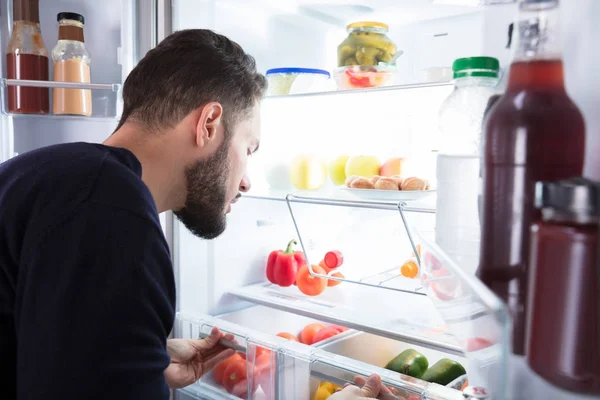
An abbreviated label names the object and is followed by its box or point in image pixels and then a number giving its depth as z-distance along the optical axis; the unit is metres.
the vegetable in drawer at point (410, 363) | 1.56
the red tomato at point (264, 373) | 1.45
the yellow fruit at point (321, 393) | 1.45
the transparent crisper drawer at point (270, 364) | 1.40
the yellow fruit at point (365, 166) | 1.60
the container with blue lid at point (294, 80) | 1.60
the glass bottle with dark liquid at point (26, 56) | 1.47
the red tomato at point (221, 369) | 1.69
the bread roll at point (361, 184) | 1.44
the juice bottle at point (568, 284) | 0.38
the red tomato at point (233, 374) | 1.66
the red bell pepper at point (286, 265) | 1.86
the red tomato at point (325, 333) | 1.73
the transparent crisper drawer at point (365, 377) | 1.13
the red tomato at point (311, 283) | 1.81
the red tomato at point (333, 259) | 1.82
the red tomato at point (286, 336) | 1.72
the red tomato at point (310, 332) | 1.84
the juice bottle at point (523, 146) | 0.45
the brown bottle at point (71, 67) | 1.50
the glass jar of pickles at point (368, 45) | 1.49
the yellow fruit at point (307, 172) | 1.69
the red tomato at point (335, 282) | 1.82
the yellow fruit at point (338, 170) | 1.75
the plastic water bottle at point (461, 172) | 0.67
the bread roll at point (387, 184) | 1.41
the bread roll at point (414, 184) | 1.39
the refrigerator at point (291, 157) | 1.44
